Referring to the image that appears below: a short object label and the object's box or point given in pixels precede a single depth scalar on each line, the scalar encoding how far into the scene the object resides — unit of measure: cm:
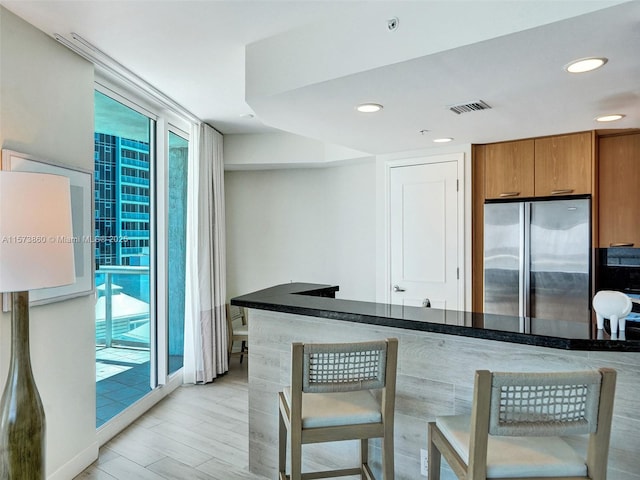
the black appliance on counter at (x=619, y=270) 347
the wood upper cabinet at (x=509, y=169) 374
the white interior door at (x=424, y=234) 404
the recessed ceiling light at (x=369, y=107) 268
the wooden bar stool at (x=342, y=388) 173
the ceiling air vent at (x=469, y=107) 265
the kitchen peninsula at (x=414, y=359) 166
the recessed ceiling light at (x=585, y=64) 199
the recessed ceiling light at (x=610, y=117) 294
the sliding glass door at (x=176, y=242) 426
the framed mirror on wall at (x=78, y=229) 236
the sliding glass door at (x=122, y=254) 319
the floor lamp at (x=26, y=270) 169
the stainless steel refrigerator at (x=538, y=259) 349
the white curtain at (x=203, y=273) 432
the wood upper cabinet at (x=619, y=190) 342
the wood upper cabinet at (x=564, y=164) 349
